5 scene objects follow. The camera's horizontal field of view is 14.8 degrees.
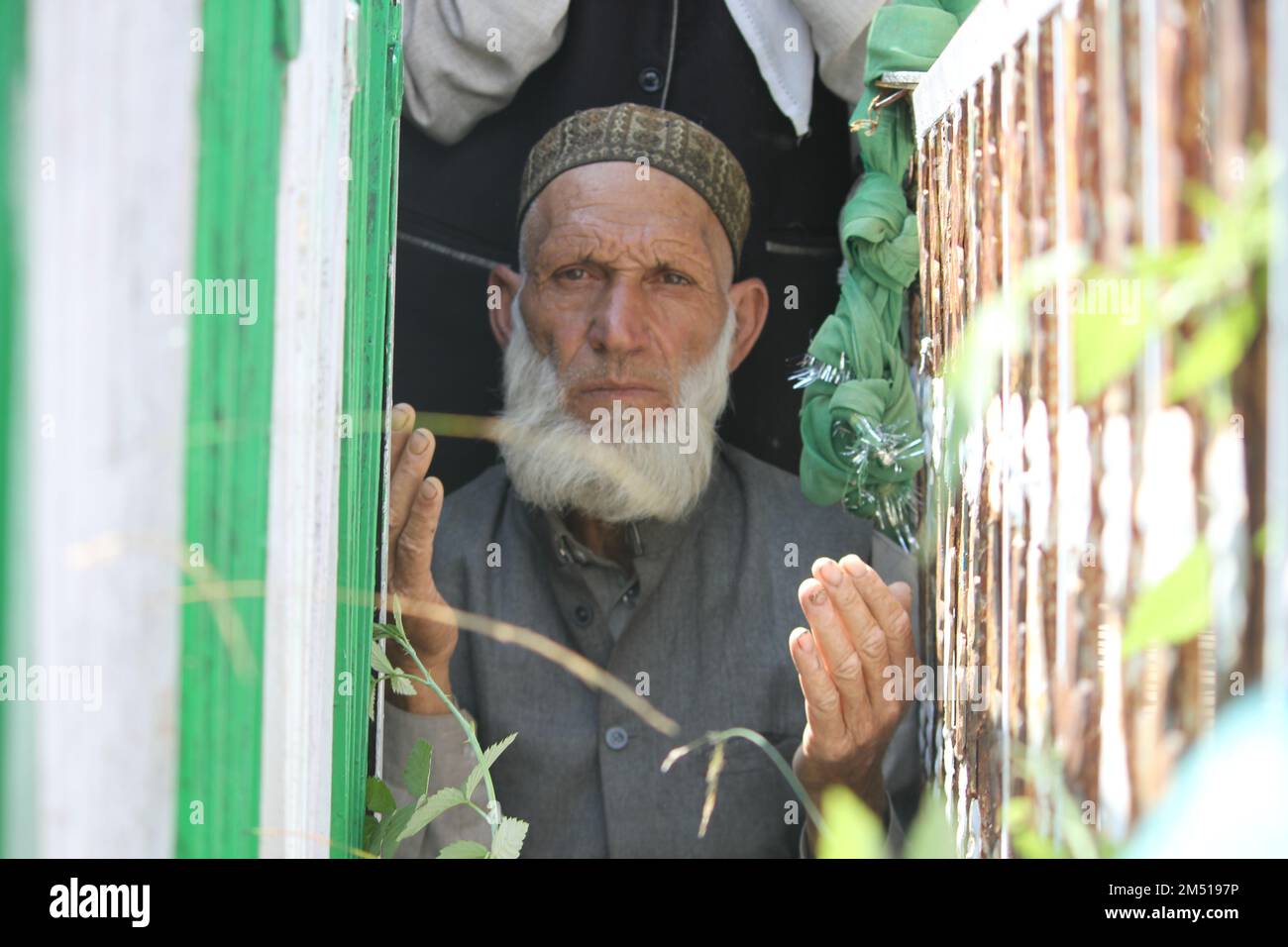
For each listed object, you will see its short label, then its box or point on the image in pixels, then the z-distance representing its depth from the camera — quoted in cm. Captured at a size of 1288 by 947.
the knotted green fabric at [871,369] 309
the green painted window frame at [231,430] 203
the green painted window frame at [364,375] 287
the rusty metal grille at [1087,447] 169
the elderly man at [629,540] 312
